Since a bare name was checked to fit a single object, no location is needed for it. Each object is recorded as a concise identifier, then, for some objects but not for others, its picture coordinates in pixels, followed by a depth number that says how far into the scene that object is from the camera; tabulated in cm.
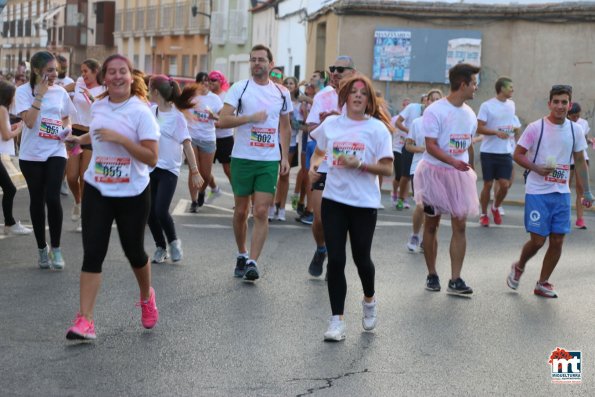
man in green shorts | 1258
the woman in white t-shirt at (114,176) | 915
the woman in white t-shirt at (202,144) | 1949
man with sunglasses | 1233
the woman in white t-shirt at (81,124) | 1583
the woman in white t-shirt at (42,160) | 1254
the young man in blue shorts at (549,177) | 1233
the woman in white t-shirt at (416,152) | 1490
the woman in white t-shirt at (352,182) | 967
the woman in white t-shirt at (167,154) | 1342
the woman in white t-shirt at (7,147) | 1334
